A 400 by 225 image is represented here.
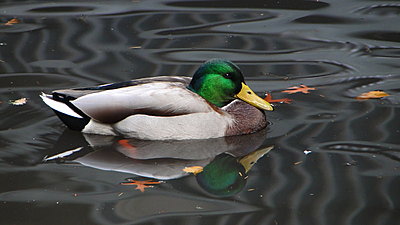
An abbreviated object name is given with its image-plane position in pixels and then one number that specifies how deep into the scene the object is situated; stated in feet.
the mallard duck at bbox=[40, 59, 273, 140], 44.11
